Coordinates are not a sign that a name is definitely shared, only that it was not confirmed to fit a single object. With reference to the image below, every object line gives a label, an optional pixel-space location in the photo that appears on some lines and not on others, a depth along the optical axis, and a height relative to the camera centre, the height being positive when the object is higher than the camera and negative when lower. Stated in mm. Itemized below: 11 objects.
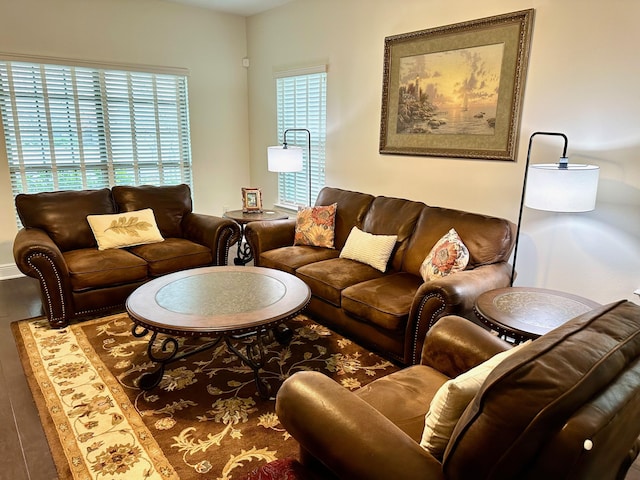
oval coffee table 2273 -899
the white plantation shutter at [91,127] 4344 +179
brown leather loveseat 3201 -870
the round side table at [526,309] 2053 -796
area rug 2002 -1403
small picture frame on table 4758 -580
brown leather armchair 893 -599
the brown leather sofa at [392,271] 2535 -867
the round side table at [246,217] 4391 -714
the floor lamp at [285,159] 4367 -117
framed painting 2980 +467
